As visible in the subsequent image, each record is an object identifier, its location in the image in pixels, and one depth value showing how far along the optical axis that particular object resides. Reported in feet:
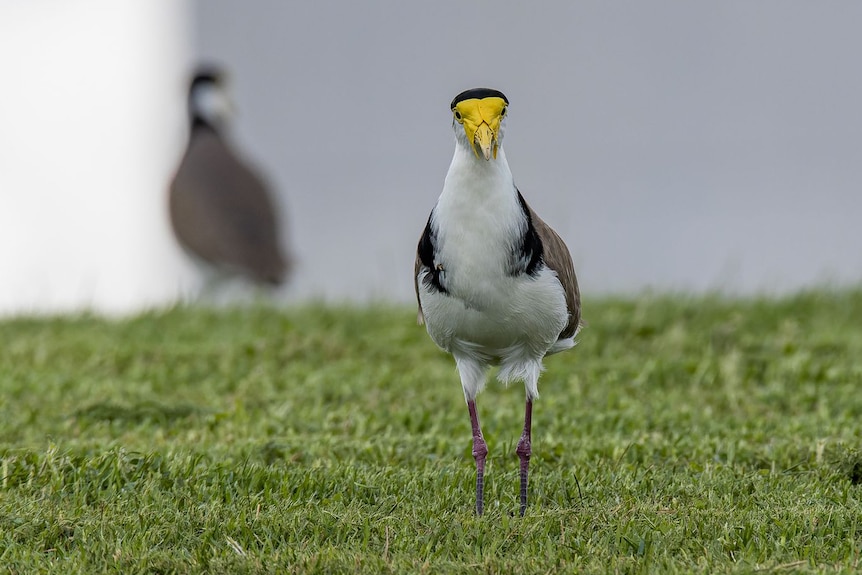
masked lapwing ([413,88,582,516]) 27.50
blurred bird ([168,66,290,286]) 78.18
